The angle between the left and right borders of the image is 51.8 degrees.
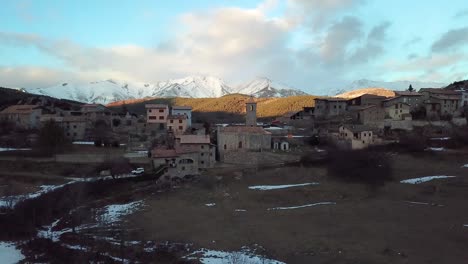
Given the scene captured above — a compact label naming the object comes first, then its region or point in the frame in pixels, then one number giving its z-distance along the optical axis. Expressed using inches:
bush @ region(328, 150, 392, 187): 2048.0
